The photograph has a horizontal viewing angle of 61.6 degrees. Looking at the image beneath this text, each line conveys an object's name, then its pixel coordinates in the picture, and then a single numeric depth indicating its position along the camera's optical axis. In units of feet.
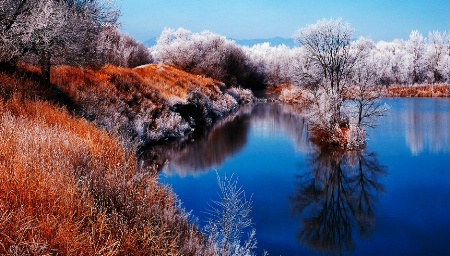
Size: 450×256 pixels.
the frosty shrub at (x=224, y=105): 110.11
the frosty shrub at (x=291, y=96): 151.15
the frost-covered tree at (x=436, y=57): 220.43
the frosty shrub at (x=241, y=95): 155.17
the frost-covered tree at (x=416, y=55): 231.91
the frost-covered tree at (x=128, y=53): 149.30
